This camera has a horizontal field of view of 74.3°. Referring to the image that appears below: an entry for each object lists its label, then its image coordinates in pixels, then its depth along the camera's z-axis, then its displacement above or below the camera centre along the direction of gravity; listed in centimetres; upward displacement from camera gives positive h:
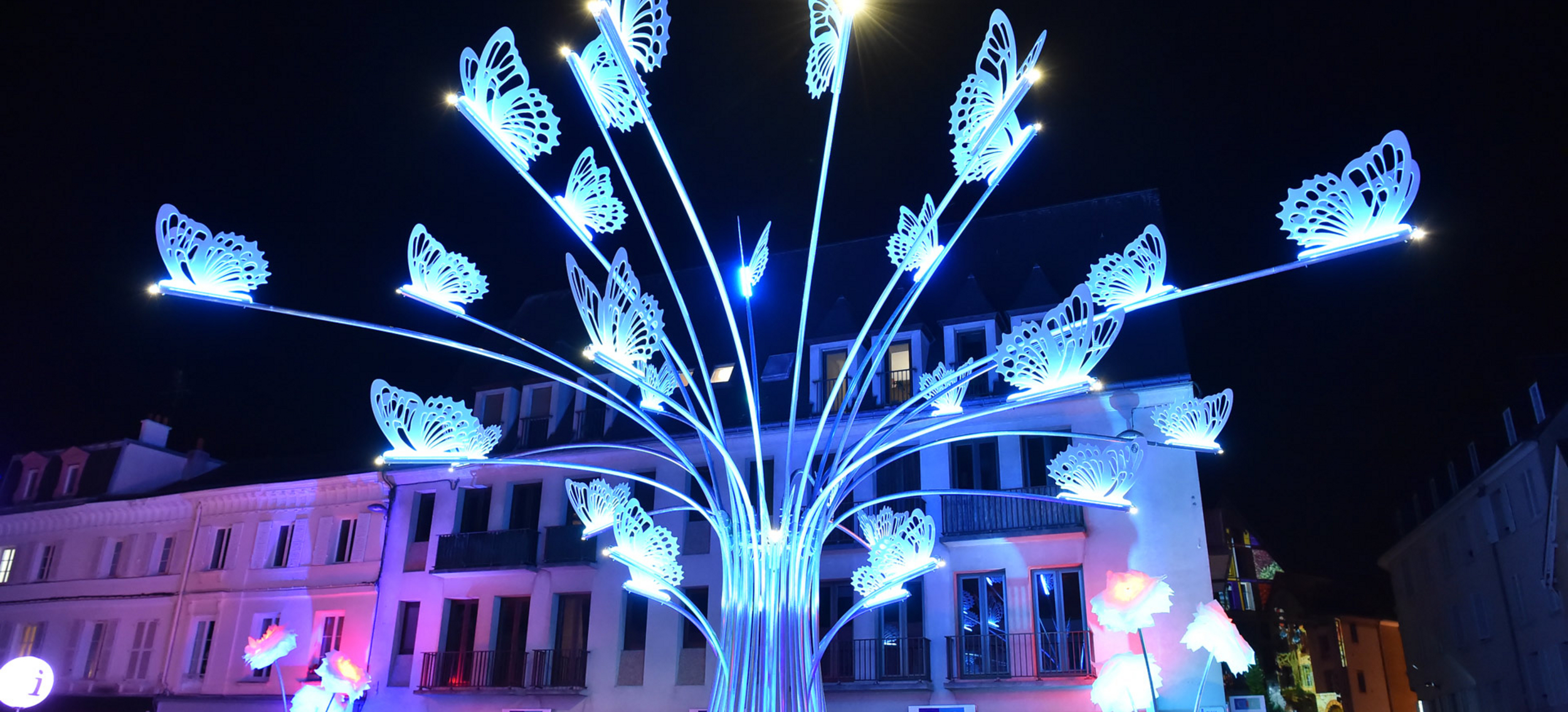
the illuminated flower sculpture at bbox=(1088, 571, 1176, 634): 1526 +162
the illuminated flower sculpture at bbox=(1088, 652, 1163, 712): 1667 +49
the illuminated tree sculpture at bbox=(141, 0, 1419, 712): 904 +385
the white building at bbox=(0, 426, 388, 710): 2784 +323
